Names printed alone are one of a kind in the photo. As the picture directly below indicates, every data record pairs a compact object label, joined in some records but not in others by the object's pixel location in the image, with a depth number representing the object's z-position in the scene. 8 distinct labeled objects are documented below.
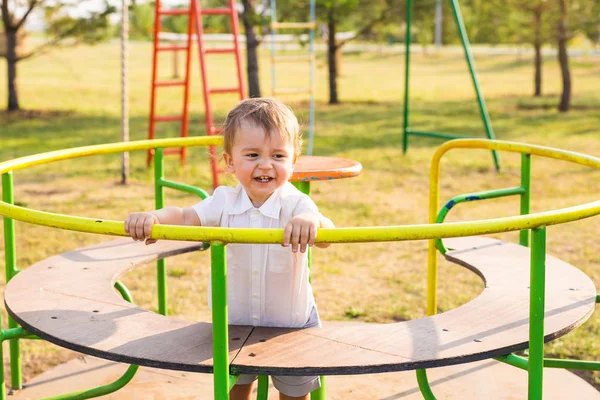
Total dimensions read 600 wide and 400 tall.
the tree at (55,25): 12.97
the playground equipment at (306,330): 2.01
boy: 2.43
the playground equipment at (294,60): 9.91
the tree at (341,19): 14.48
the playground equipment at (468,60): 8.59
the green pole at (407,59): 9.13
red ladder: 7.86
